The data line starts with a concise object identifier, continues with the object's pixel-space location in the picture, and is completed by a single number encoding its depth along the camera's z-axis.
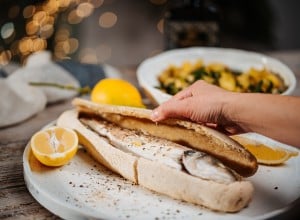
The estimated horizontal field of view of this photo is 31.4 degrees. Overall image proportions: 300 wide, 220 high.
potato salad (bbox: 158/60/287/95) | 1.57
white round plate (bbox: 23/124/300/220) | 1.02
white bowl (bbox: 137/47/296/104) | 1.65
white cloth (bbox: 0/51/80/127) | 1.56
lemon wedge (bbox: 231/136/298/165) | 1.22
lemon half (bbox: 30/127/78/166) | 1.18
